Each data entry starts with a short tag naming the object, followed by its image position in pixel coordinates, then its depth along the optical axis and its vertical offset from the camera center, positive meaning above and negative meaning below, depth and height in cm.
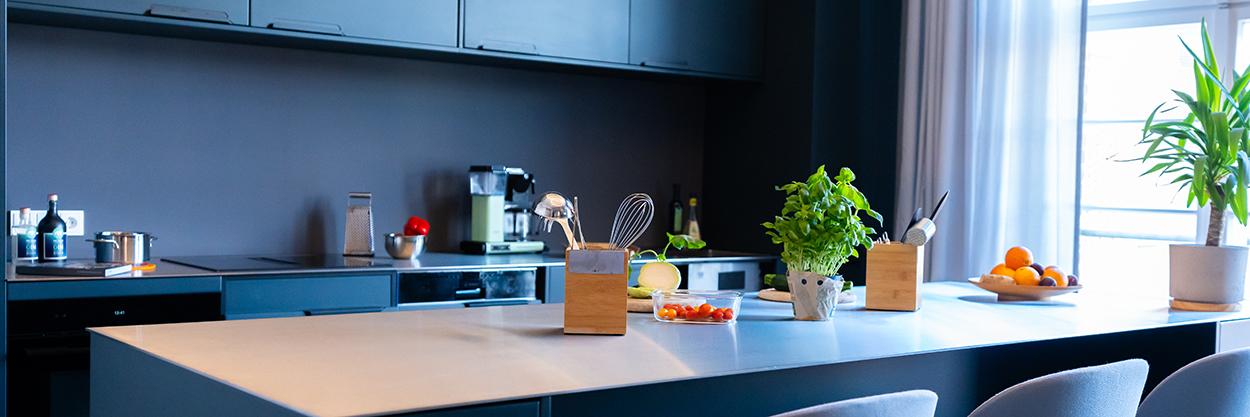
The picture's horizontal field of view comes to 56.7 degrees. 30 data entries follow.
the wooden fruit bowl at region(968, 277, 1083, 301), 277 -22
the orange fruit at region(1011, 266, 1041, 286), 281 -19
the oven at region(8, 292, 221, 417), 300 -44
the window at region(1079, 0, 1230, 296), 390 +28
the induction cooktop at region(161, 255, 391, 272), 339 -26
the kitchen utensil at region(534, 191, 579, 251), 207 -4
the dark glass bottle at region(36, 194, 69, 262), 334 -18
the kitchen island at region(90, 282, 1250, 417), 148 -26
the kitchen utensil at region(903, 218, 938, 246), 249 -8
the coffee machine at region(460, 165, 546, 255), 425 -10
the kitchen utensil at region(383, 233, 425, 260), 389 -21
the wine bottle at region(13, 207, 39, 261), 341 -19
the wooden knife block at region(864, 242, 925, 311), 251 -18
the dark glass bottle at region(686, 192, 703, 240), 481 -14
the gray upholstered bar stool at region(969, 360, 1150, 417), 155 -27
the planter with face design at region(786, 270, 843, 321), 230 -20
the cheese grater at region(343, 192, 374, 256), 401 -18
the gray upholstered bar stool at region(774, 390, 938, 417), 130 -25
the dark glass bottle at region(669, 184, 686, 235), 488 -10
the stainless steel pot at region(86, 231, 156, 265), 331 -21
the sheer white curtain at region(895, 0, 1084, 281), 410 +26
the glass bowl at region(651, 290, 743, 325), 221 -22
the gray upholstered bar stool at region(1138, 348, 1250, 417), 196 -32
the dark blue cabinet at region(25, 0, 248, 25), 325 +48
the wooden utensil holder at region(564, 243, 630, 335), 198 -18
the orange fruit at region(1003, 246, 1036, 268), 289 -15
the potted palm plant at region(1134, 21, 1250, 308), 266 +6
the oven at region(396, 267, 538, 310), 364 -34
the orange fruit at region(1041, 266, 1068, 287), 279 -19
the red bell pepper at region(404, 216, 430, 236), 404 -15
